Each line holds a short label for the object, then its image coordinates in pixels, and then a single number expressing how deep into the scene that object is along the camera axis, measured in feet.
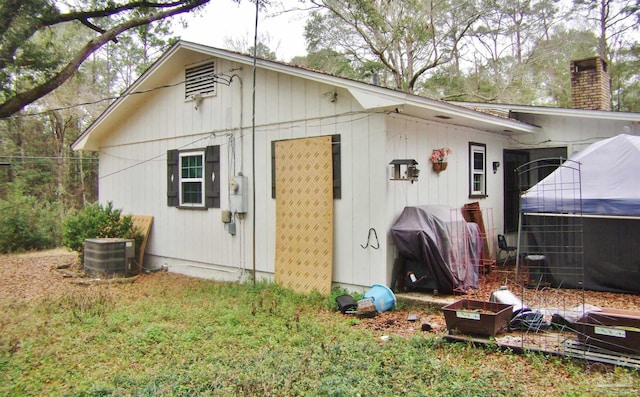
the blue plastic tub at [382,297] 20.84
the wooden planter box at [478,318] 15.43
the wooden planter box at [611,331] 13.48
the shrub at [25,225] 45.19
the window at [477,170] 29.20
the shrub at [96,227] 34.06
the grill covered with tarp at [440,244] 21.30
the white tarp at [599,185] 22.36
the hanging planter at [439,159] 25.35
